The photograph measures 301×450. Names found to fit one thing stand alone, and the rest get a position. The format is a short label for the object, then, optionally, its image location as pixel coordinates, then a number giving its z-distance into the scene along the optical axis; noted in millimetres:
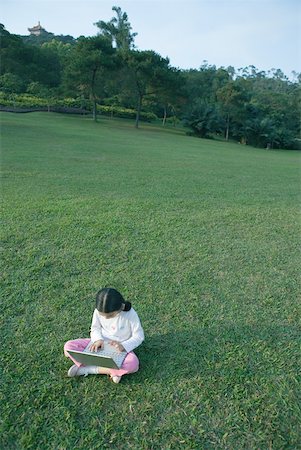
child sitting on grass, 1962
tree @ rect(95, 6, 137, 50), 42688
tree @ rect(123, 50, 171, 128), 24531
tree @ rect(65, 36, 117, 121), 23828
